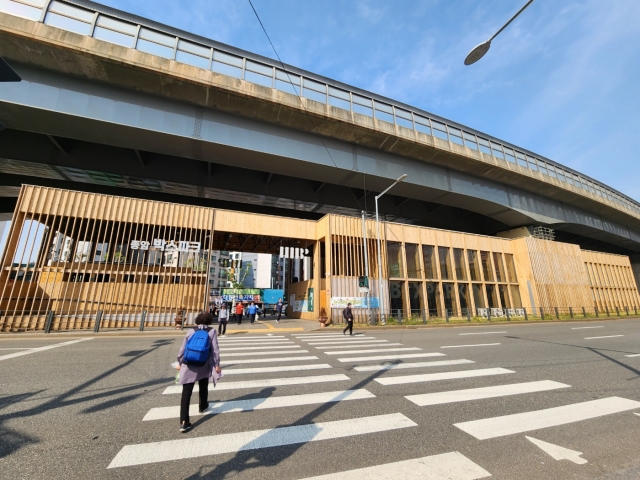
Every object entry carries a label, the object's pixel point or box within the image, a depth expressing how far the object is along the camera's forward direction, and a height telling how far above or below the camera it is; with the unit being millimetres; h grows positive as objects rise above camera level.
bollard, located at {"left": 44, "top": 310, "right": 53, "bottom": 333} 13859 -969
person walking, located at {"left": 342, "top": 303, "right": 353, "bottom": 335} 14766 -594
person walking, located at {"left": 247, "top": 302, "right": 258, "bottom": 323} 23389 -575
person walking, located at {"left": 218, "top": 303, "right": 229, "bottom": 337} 14656 -822
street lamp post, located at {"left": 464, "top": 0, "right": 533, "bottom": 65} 5052 +4805
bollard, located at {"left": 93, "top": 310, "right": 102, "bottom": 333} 14781 -1077
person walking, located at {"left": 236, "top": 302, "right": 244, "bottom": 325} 20872 -507
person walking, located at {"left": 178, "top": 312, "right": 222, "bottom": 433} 3893 -852
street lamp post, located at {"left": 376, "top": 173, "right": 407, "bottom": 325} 19938 +1016
